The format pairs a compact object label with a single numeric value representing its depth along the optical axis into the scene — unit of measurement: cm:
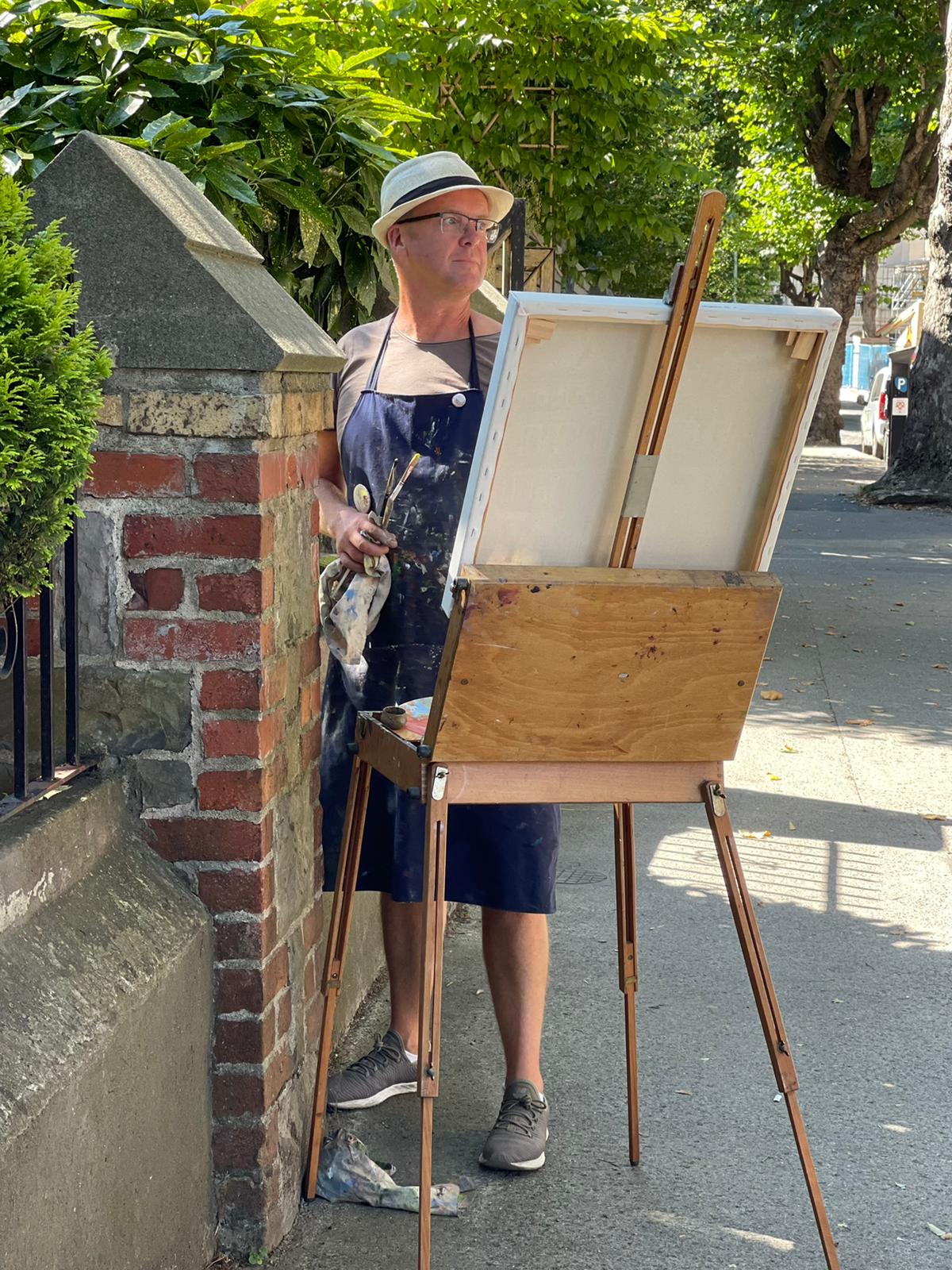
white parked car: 2881
